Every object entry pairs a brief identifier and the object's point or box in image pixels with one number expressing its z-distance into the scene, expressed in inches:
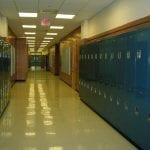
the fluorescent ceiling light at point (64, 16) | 471.3
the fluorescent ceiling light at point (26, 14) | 452.6
